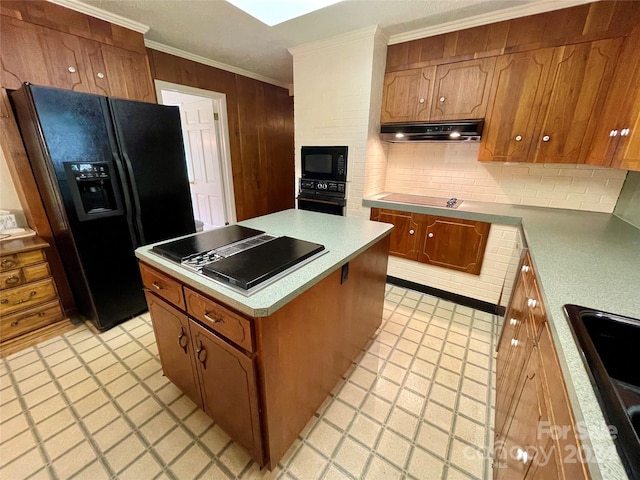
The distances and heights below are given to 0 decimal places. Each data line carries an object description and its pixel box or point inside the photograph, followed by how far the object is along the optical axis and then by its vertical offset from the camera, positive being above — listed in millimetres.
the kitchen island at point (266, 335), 963 -756
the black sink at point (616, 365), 464 -476
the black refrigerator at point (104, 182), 1691 -208
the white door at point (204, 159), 3648 -74
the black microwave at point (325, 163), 2844 -79
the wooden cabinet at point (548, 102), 1898 +433
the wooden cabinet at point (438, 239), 2328 -735
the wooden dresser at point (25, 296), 1830 -1020
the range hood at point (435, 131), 2246 +233
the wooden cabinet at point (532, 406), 565 -703
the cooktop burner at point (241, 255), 987 -436
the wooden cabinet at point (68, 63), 1754 +650
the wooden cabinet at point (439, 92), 2275 +588
